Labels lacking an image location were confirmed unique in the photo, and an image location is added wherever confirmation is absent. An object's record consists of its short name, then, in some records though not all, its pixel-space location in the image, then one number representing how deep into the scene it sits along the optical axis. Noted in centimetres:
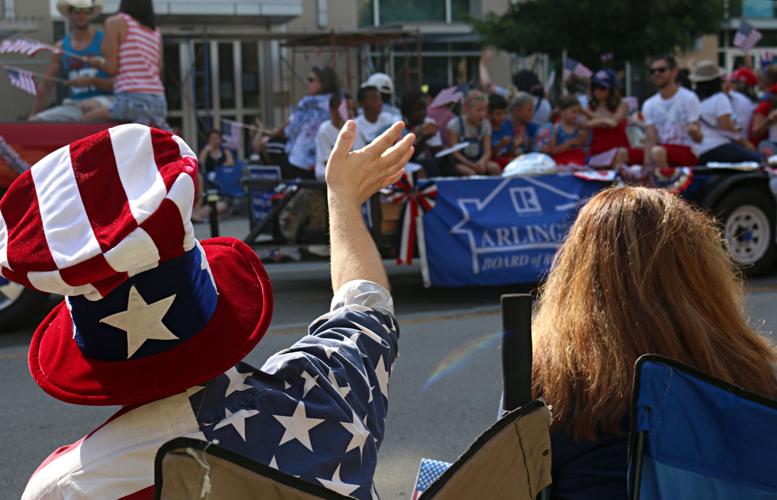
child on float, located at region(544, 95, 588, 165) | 1088
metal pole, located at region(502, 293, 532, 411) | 161
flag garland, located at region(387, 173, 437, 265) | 848
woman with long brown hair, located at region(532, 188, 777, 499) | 219
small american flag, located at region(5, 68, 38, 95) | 838
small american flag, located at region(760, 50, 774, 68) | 1506
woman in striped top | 856
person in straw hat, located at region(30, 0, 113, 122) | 844
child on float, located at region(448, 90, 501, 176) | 1035
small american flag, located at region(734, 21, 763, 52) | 1583
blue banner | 861
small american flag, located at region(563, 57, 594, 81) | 1576
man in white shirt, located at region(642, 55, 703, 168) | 1027
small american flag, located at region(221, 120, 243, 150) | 1817
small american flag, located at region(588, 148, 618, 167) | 1056
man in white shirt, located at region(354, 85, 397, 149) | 1013
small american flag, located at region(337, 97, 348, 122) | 1105
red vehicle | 748
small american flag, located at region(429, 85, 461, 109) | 1221
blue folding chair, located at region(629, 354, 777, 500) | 177
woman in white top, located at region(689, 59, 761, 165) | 1039
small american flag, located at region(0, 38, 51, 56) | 867
